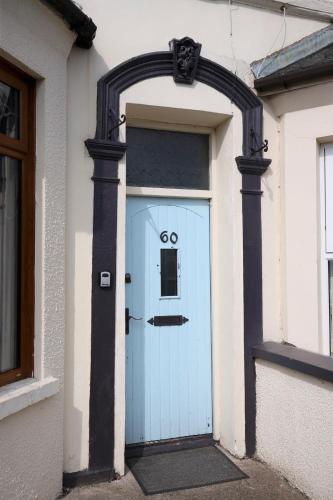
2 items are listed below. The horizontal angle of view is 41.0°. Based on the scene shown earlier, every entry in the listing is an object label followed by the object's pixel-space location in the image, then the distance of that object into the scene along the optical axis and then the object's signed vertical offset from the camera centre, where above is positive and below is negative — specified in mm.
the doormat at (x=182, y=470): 3486 -1723
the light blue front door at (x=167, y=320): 4004 -529
